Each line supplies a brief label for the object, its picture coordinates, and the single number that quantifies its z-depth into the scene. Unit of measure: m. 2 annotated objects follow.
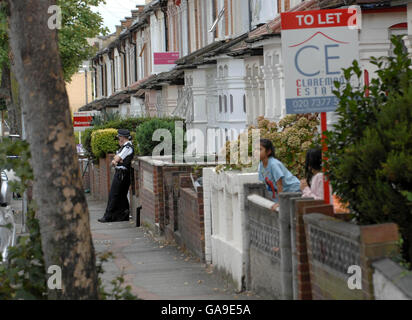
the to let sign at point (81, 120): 42.97
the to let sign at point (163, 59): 38.16
